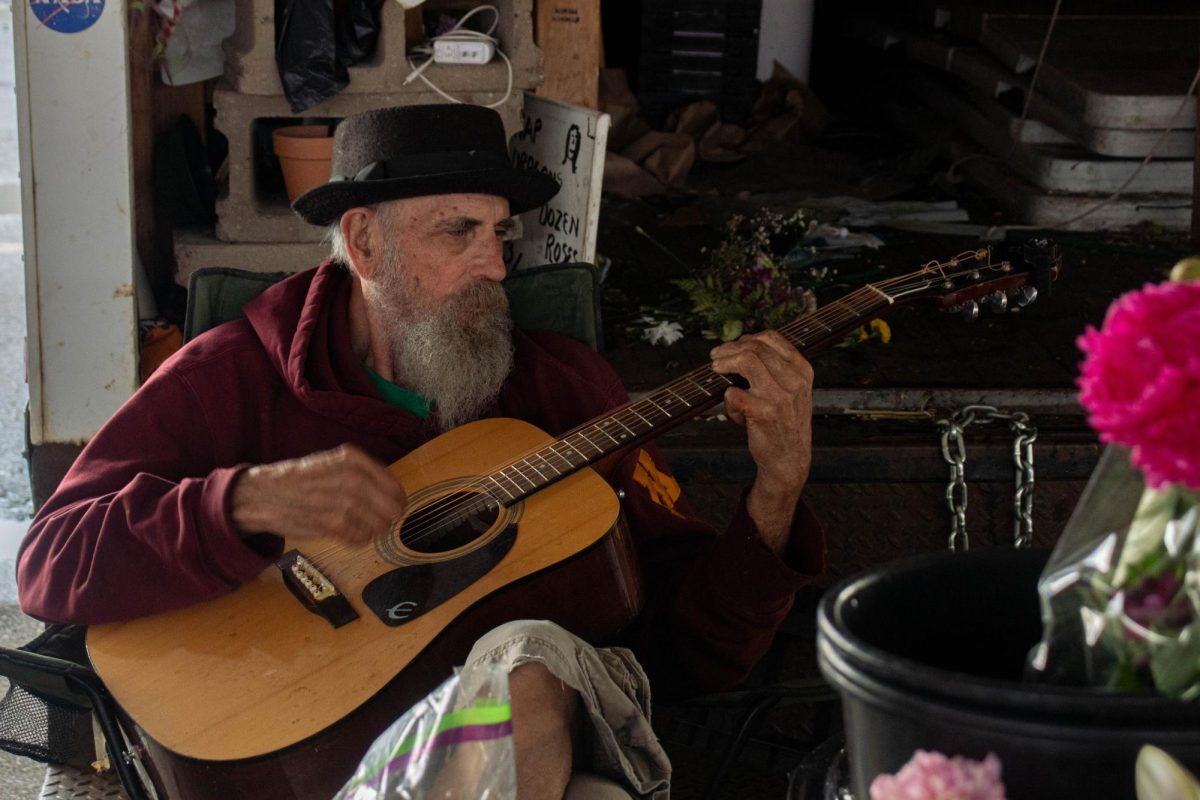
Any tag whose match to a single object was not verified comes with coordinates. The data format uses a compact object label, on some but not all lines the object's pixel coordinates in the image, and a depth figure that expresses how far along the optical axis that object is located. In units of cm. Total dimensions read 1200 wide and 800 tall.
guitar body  227
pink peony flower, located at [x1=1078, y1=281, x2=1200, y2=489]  107
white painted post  367
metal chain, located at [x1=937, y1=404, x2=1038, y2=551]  361
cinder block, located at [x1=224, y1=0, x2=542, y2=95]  422
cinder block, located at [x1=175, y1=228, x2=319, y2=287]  450
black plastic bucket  118
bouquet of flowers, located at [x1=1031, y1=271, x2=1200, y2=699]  108
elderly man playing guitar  238
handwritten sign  410
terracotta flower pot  437
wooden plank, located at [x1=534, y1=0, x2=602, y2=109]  494
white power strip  437
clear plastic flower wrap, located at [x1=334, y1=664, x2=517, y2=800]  178
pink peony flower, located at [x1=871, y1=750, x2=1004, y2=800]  121
